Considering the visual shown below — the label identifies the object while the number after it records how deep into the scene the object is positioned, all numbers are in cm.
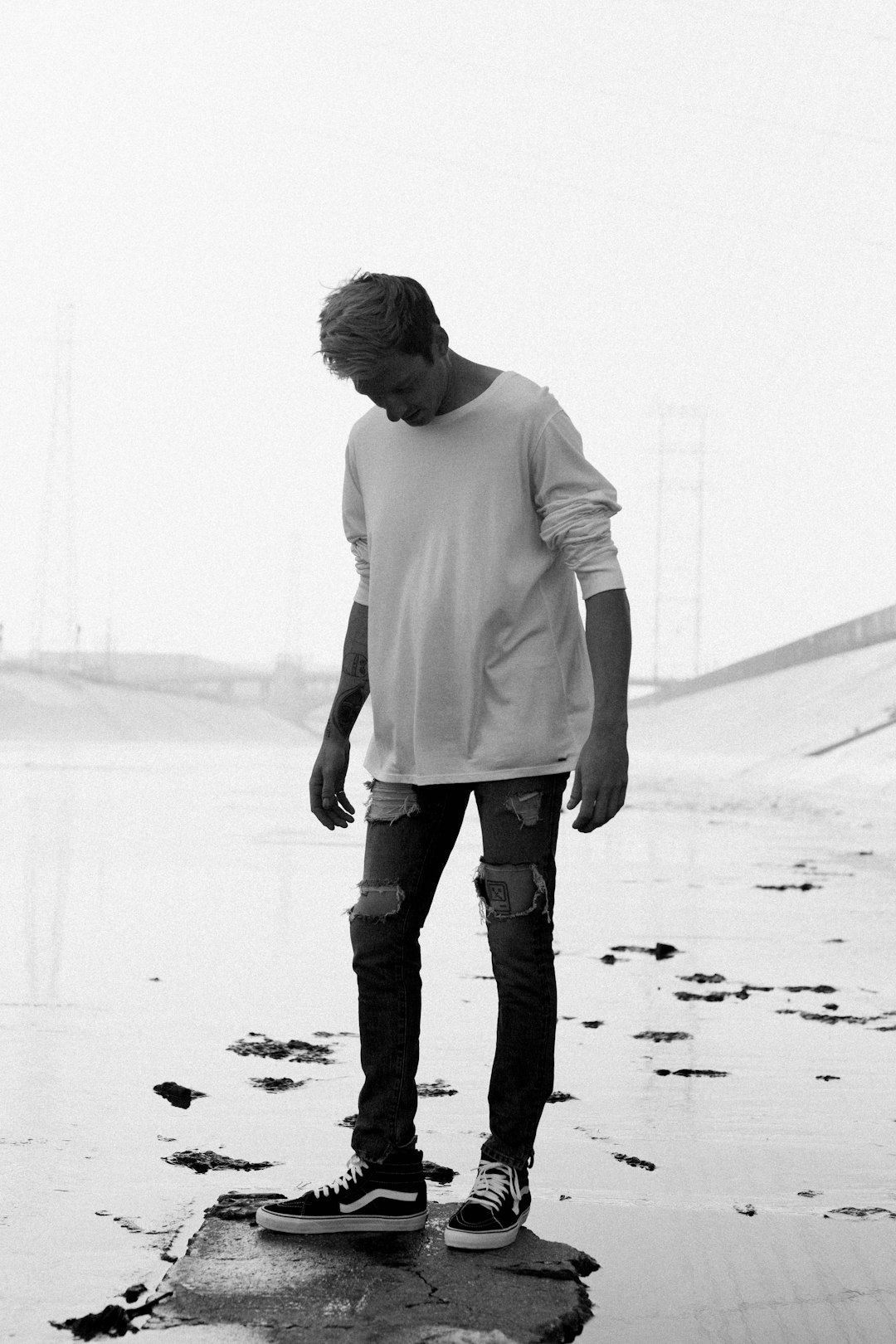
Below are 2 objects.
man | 289
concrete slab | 242
